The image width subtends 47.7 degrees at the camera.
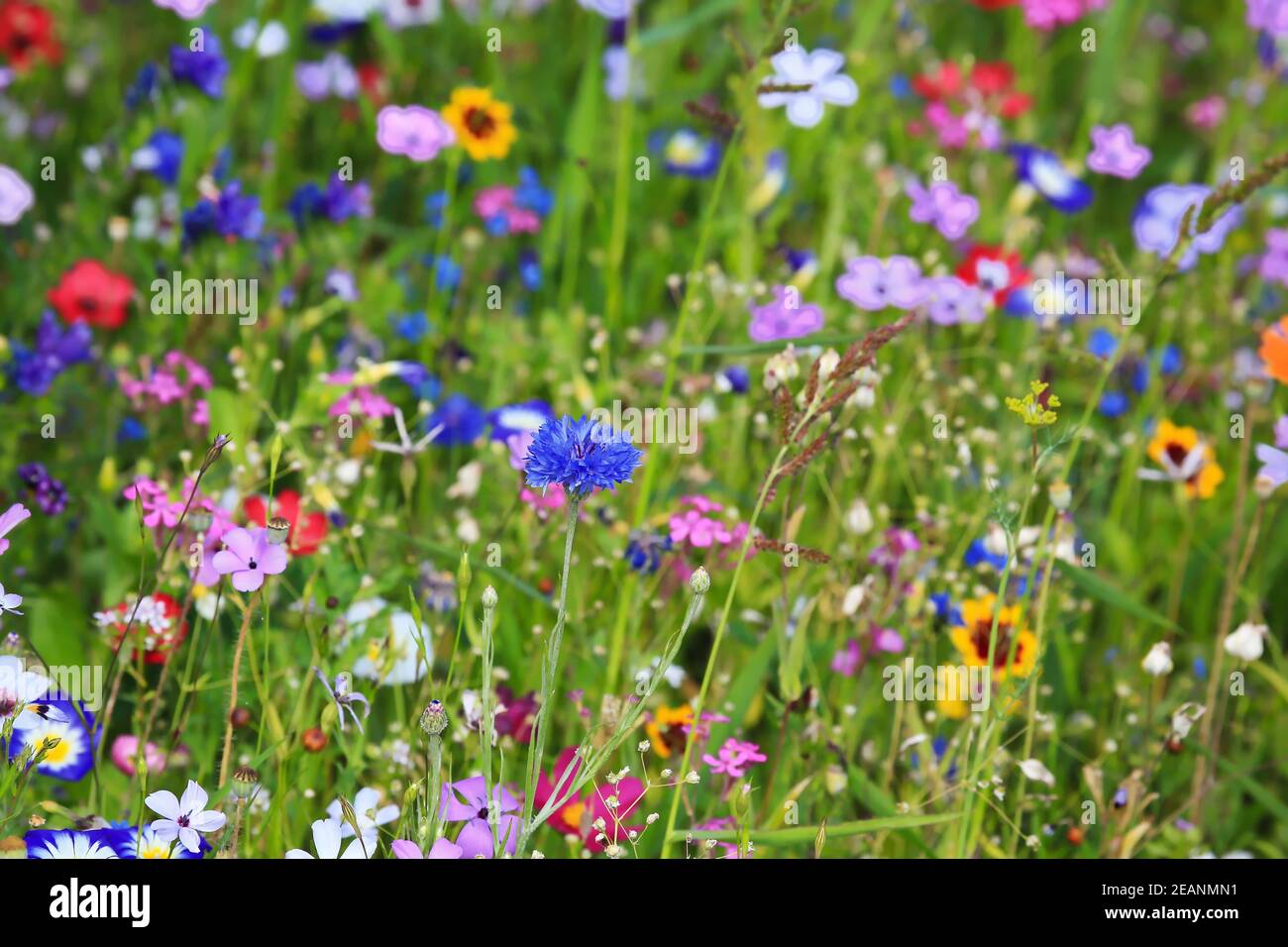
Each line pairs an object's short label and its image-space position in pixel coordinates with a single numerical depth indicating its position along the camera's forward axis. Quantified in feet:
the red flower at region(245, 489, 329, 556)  5.79
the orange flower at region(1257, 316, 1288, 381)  5.70
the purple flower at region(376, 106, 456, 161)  7.52
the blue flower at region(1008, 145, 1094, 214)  8.37
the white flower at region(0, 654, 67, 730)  4.55
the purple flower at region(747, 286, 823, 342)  6.61
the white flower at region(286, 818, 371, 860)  4.53
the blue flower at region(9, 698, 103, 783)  5.08
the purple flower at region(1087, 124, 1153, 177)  7.34
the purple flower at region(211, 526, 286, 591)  4.56
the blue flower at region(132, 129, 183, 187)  8.04
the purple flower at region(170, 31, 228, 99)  8.34
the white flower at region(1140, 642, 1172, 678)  5.28
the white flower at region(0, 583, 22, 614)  4.41
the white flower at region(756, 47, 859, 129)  6.72
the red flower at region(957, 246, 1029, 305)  7.22
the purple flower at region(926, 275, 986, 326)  7.00
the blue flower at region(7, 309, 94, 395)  6.81
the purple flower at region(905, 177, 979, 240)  7.56
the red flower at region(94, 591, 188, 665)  5.23
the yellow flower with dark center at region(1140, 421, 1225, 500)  6.41
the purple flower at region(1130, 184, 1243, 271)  7.48
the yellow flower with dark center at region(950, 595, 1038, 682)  5.76
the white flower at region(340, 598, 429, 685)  5.31
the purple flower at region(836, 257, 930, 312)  6.77
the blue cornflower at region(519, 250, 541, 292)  8.39
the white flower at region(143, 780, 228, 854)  4.46
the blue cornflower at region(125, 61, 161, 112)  8.27
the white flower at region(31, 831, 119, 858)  4.55
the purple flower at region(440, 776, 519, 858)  4.49
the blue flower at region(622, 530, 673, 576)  5.80
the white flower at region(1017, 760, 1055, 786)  5.09
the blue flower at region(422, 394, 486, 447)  7.09
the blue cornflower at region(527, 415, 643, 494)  4.11
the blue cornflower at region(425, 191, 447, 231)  8.21
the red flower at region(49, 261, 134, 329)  7.52
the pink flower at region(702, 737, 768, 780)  5.00
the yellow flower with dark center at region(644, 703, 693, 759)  5.63
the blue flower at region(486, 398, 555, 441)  6.75
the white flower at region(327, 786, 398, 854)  4.75
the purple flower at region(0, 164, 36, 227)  7.75
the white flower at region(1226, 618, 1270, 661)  5.42
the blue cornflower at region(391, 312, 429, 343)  7.55
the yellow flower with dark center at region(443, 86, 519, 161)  7.81
